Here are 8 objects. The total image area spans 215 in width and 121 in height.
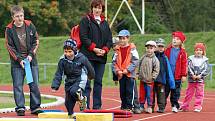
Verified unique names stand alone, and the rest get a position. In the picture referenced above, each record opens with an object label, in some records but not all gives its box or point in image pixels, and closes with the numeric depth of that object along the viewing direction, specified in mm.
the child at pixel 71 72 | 12797
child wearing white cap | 15742
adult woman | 14516
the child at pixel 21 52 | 14398
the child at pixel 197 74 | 16469
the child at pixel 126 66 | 15375
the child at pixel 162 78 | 15891
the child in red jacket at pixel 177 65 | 16203
